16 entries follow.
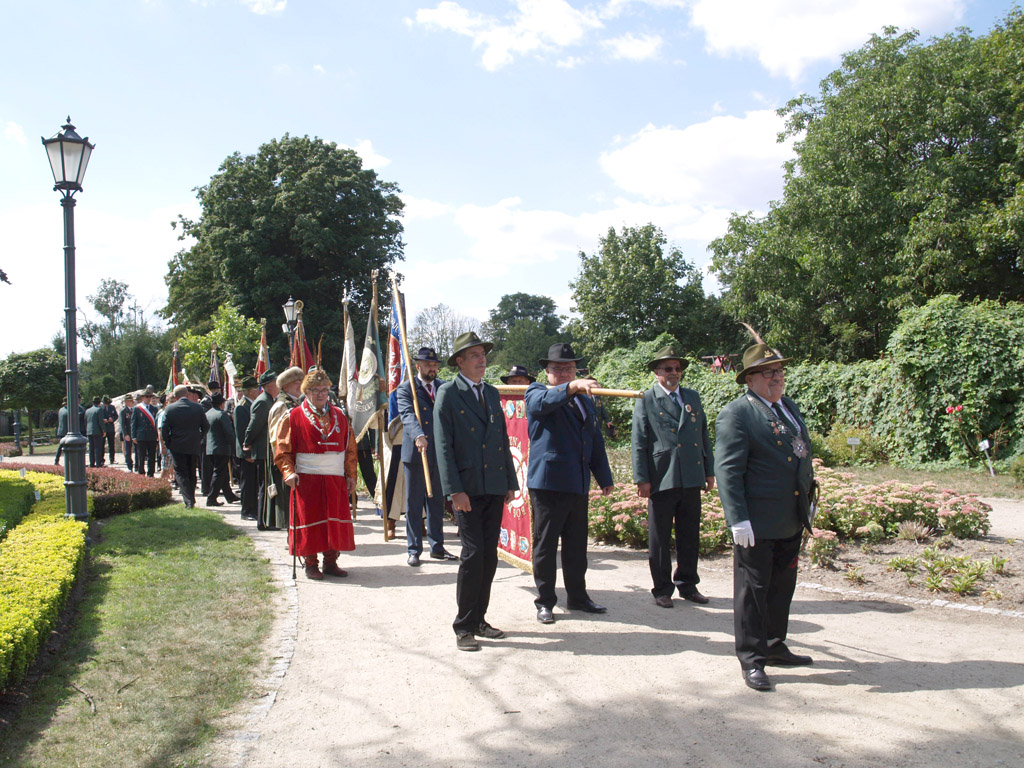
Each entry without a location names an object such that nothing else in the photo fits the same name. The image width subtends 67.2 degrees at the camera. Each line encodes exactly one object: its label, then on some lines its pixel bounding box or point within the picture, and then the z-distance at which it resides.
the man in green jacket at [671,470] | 5.91
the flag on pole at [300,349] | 13.23
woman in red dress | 6.96
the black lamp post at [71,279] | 8.58
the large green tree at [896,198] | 23.28
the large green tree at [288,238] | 38.25
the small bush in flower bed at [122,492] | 10.77
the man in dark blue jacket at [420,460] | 7.48
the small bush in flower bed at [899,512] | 7.29
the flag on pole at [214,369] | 17.72
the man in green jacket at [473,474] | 5.04
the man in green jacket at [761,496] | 4.28
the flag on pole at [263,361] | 15.84
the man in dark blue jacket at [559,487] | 5.60
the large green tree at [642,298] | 39.72
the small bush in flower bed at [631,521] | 7.59
